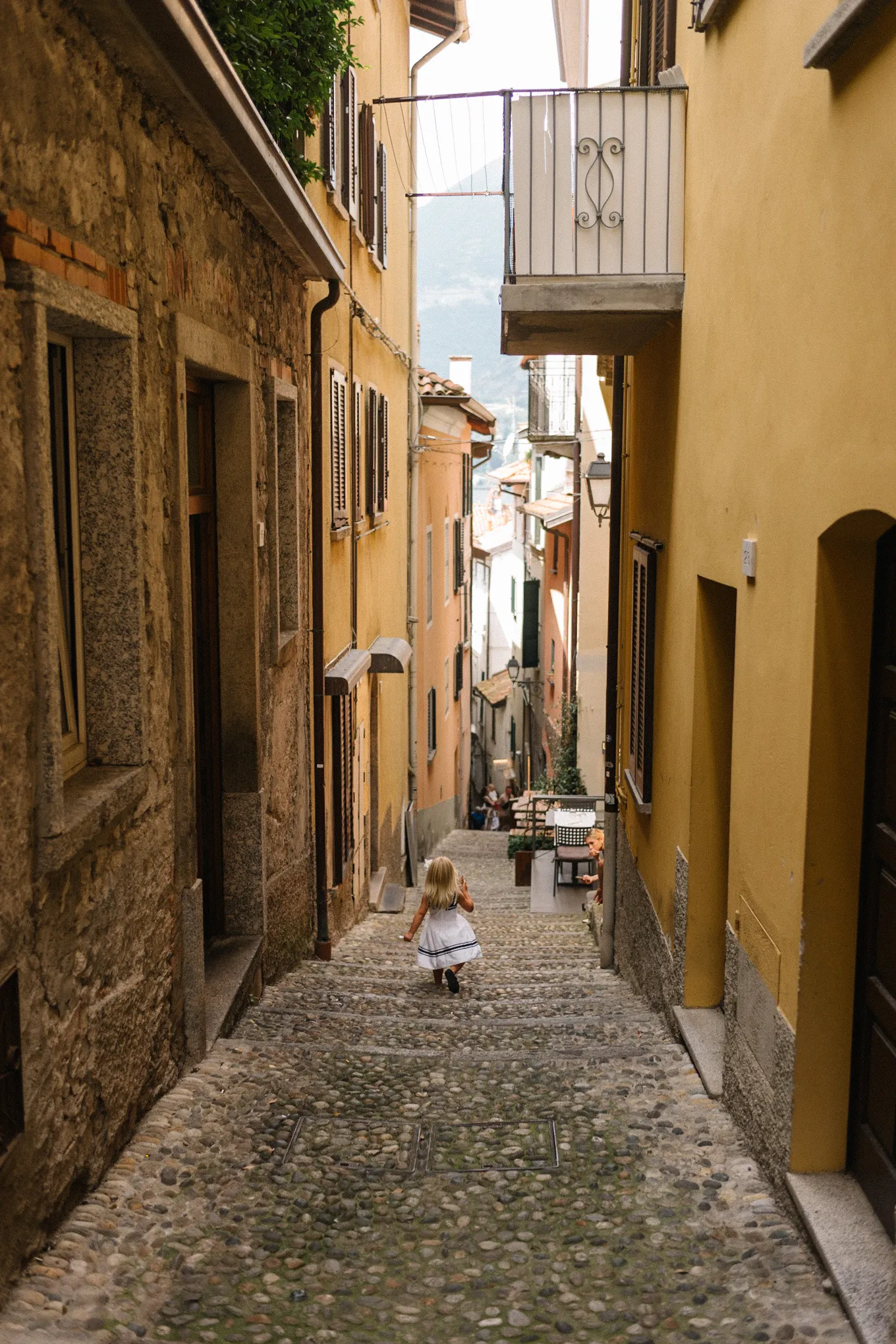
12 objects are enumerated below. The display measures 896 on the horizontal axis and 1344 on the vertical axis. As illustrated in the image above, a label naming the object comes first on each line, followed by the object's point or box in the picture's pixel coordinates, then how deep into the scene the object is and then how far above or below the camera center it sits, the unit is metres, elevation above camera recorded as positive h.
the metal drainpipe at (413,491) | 16.59 -0.03
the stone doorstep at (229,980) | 5.93 -2.46
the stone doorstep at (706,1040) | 5.40 -2.54
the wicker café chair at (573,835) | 14.20 -3.98
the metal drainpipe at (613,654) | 9.41 -1.33
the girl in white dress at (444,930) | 7.96 -2.82
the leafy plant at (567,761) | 16.28 -3.71
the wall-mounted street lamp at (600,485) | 11.82 +0.04
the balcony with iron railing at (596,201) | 6.66 +1.54
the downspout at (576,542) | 17.89 -0.75
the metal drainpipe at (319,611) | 8.58 -0.85
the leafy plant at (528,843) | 17.62 -5.00
